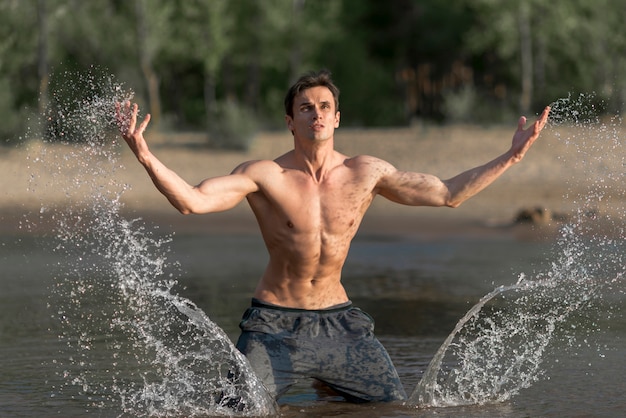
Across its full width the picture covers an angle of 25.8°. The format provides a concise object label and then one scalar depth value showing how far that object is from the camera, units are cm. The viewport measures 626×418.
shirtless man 611
